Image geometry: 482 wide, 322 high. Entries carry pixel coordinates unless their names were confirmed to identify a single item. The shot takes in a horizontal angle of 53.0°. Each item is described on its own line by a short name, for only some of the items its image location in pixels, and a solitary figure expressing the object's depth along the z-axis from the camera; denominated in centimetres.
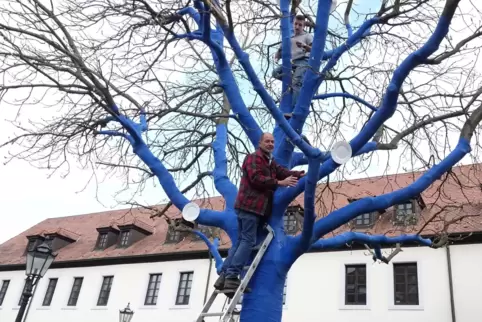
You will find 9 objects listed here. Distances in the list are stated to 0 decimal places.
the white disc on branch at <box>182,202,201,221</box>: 624
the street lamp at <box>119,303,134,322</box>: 1635
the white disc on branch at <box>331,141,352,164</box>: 429
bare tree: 526
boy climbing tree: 685
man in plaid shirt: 516
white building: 1644
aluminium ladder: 468
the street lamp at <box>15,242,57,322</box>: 906
